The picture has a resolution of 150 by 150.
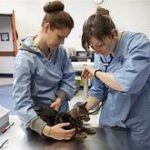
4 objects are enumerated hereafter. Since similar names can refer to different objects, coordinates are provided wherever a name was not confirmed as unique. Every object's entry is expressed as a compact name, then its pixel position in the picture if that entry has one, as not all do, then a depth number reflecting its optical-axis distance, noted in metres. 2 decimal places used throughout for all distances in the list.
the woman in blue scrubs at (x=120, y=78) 1.13
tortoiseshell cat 1.13
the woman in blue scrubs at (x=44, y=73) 1.13
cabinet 5.47
